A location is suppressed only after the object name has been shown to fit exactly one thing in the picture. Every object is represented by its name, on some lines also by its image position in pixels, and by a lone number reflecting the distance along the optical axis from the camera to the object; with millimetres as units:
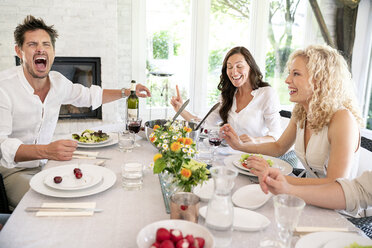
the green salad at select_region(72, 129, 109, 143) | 1906
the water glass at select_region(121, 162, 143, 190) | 1333
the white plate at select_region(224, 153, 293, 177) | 1569
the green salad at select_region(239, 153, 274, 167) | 1601
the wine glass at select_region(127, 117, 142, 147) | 1844
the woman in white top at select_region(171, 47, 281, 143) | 2535
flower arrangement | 1094
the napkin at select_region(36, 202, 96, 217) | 1091
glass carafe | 886
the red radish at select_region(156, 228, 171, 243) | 861
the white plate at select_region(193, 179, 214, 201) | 1228
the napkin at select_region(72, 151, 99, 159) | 1700
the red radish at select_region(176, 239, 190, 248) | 822
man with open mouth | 1846
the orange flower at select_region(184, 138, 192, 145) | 1146
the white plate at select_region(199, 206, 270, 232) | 1033
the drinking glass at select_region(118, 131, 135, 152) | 1811
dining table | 960
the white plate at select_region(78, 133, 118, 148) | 1851
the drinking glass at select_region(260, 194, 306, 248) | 897
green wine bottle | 2215
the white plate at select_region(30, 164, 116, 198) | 1225
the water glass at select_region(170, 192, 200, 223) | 1003
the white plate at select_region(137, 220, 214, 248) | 870
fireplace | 3971
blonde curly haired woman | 1451
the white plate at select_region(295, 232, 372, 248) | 961
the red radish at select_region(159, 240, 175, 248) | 825
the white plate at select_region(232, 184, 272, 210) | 1216
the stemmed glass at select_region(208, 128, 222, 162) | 1705
